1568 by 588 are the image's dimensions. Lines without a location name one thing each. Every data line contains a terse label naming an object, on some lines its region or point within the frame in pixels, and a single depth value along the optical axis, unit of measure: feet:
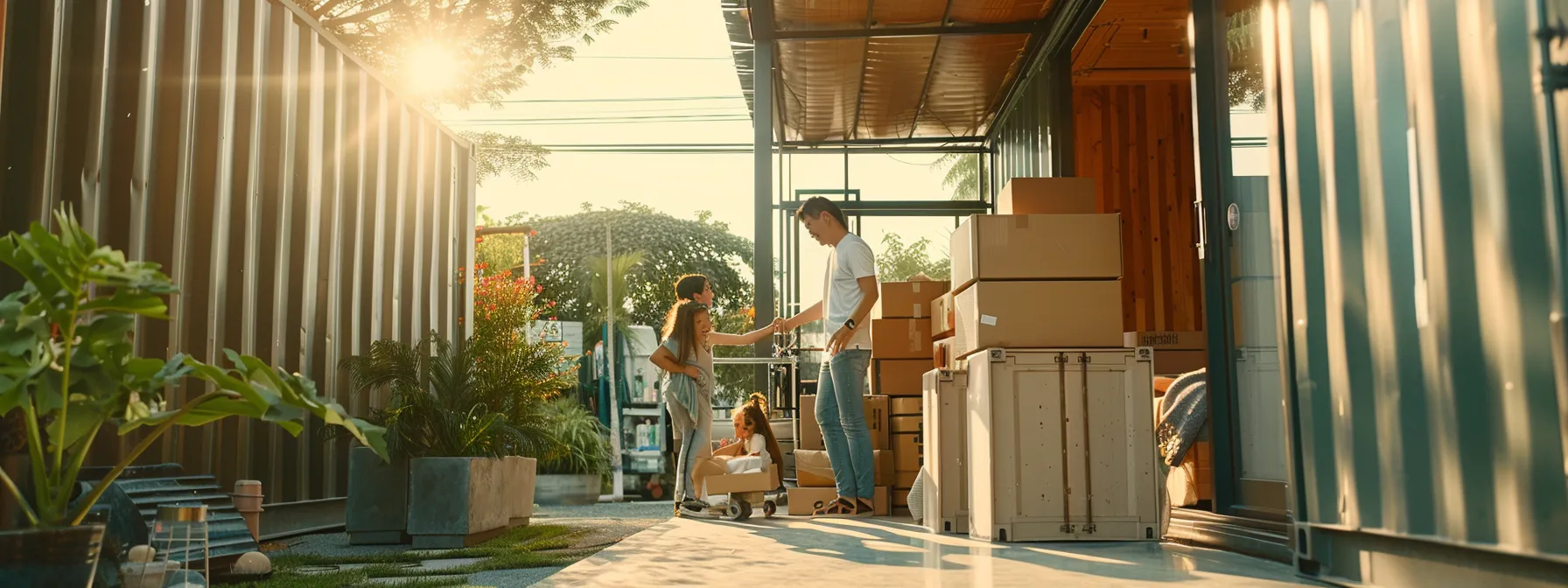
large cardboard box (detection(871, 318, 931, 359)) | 27.09
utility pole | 46.69
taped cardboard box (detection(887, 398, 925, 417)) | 24.34
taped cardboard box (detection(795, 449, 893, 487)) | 23.62
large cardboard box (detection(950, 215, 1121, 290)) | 15.74
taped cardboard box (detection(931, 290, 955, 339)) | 24.11
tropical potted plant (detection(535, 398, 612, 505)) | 39.55
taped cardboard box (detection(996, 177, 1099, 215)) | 16.56
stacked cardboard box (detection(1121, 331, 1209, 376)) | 25.11
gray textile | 16.02
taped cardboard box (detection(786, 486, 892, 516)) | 22.97
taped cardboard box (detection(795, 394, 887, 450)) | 24.72
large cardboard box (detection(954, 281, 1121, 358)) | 15.51
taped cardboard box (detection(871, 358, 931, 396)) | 26.96
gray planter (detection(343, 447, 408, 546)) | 18.39
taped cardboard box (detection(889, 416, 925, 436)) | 24.38
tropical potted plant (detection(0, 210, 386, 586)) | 6.48
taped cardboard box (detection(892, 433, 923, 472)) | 24.07
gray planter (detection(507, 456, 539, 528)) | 20.62
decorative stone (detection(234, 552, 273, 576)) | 12.26
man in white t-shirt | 20.08
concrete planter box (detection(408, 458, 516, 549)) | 17.75
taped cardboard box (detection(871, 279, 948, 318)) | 27.02
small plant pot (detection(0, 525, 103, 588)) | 6.40
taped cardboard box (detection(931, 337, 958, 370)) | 22.29
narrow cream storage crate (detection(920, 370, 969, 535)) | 16.83
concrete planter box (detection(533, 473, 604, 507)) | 39.27
